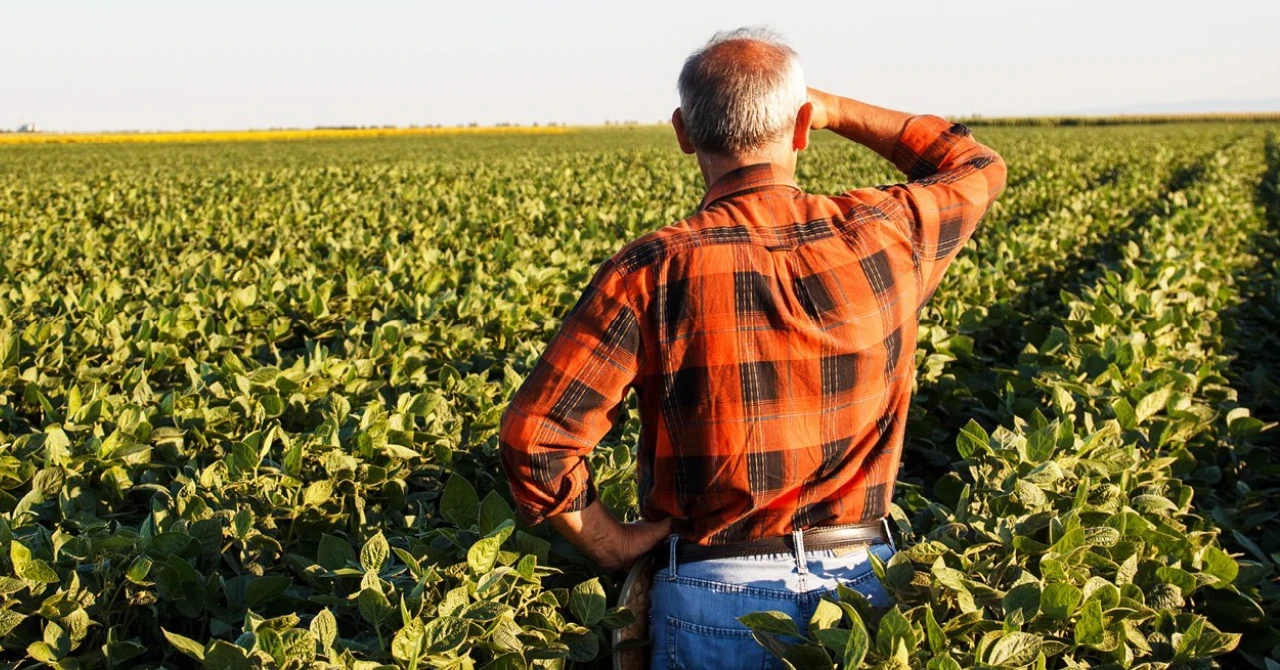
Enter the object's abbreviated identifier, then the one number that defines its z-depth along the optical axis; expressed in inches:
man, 71.9
